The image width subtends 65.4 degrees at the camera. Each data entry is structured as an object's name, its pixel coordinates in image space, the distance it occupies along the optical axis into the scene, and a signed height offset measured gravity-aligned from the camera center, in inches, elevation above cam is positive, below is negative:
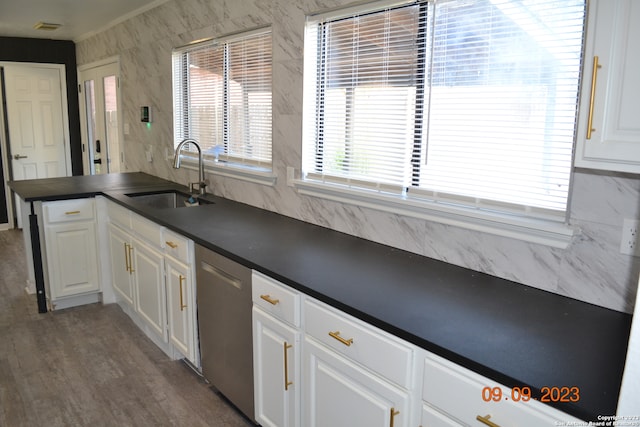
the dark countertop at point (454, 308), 50.0 -22.1
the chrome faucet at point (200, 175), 143.6 -12.7
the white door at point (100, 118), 219.9 +5.4
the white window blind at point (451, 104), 68.8 +5.1
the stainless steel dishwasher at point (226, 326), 88.7 -36.5
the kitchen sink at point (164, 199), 151.6 -21.0
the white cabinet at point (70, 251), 144.9 -35.9
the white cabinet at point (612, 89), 50.2 +5.1
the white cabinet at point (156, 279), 106.5 -35.9
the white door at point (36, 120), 240.4 +4.2
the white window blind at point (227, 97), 126.3 +9.8
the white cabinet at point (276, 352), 76.9 -35.2
